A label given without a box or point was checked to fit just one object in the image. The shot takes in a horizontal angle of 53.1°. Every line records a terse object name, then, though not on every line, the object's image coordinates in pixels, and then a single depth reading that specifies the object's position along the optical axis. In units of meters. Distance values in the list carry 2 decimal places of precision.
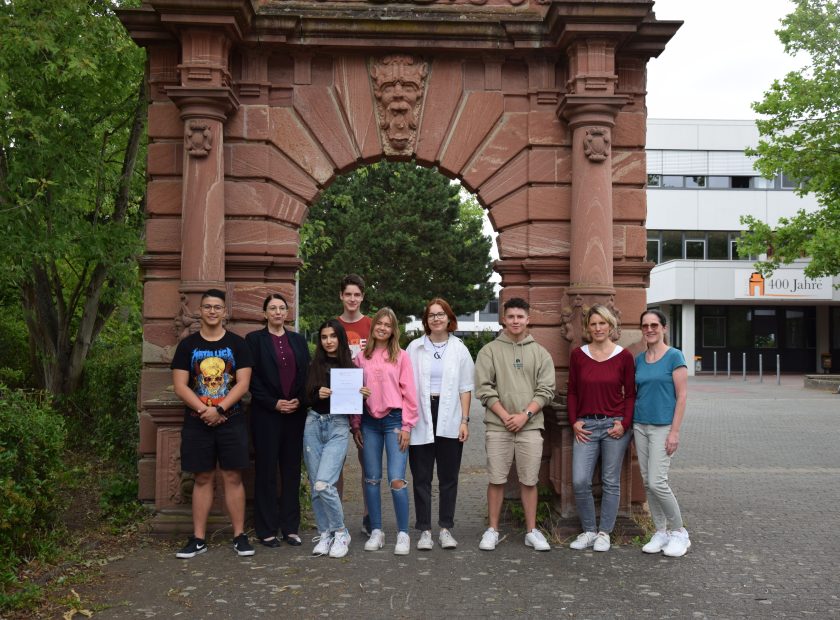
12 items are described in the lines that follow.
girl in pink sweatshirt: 6.57
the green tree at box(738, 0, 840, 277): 23.44
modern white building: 36.53
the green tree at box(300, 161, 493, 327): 33.16
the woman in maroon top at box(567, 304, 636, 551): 6.73
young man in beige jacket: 6.76
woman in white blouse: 6.65
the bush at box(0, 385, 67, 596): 5.68
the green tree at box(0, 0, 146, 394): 9.02
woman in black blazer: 6.67
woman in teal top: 6.58
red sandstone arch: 7.42
